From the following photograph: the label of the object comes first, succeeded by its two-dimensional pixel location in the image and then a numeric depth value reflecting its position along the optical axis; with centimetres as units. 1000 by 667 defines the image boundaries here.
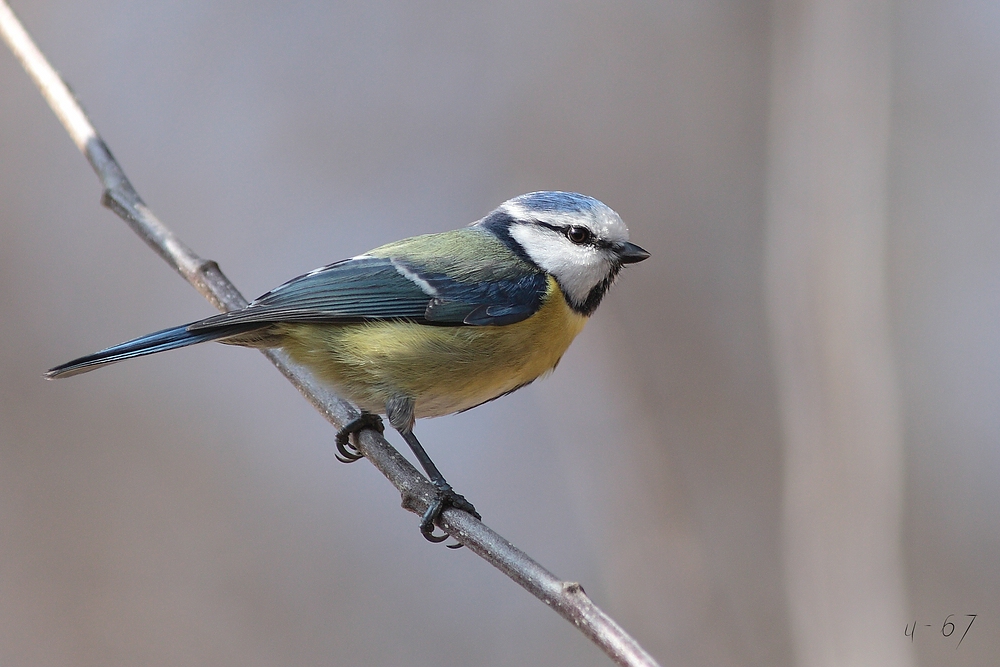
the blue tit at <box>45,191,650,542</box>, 482
